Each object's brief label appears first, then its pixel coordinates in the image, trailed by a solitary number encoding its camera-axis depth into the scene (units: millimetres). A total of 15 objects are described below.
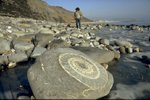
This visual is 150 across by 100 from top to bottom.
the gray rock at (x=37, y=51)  3927
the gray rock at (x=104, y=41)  5325
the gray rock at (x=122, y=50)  4809
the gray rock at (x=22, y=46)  4210
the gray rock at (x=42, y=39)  4621
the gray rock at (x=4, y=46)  4142
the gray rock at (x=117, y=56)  4264
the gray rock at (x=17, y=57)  3751
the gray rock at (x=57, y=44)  4375
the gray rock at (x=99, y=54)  3764
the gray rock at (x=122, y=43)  5267
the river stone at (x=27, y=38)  5005
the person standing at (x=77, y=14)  8904
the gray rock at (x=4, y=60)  3628
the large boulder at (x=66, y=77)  2268
